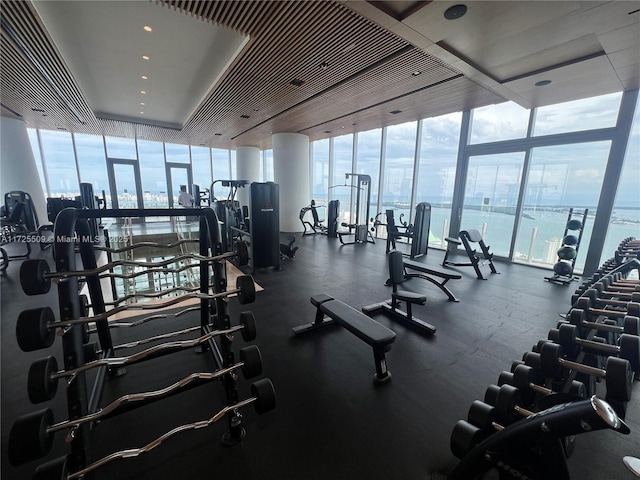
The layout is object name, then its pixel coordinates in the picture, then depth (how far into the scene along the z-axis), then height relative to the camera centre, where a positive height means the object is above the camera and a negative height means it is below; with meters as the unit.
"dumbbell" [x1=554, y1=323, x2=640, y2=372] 1.21 -0.74
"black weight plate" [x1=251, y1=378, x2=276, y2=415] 1.47 -1.16
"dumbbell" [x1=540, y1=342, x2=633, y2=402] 1.10 -0.79
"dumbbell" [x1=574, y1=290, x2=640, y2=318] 1.49 -0.65
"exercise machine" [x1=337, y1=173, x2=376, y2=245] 7.79 -0.73
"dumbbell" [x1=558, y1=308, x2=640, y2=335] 1.31 -0.67
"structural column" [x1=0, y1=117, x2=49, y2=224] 7.23 +0.67
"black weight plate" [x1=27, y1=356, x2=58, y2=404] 1.04 -0.78
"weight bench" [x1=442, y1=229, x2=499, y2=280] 4.95 -1.06
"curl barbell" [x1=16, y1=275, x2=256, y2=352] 1.05 -0.59
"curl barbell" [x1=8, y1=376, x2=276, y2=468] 0.96 -0.98
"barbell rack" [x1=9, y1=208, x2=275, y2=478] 1.20 -0.77
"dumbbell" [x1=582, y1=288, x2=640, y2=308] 1.64 -0.66
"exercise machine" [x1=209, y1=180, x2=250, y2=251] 6.06 -0.59
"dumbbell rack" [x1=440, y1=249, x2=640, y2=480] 0.83 -0.98
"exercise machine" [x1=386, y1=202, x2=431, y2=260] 5.83 -0.87
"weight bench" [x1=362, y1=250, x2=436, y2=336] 2.85 -1.41
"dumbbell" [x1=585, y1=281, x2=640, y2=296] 1.80 -0.67
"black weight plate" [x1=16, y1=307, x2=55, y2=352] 1.04 -0.58
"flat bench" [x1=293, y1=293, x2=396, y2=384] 2.05 -1.14
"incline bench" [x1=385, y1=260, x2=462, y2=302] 3.60 -1.11
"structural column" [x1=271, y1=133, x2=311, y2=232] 8.98 +0.61
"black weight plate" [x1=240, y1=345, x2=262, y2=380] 1.46 -0.96
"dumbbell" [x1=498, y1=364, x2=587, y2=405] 1.32 -0.96
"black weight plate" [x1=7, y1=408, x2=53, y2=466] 0.95 -0.94
